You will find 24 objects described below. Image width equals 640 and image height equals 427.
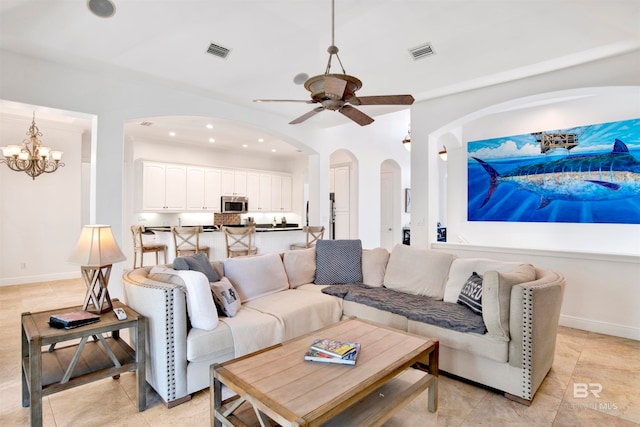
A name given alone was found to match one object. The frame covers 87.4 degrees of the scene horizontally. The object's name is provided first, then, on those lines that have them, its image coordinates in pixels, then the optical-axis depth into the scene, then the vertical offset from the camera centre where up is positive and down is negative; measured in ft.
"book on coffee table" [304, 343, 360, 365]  6.15 -2.59
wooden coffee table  4.95 -2.70
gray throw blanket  8.28 -2.49
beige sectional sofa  7.42 -2.65
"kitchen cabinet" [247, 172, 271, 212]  28.25 +2.32
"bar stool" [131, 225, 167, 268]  18.17 -1.60
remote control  7.43 -2.17
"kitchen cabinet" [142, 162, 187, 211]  22.68 +2.19
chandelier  16.33 +3.07
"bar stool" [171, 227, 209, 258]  16.09 -1.18
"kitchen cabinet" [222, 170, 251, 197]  26.66 +2.87
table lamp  7.73 -1.00
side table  6.25 -3.13
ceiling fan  7.45 +2.99
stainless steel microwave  26.25 +1.11
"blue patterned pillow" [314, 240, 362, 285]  12.84 -1.69
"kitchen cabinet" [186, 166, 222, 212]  24.76 +2.23
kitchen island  17.81 -1.23
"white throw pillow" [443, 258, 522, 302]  9.89 -1.57
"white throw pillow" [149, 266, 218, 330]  7.76 -1.91
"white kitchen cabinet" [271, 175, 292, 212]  29.86 +2.36
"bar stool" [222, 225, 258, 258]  16.89 -1.21
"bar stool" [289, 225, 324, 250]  18.93 -1.00
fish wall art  13.01 +1.90
